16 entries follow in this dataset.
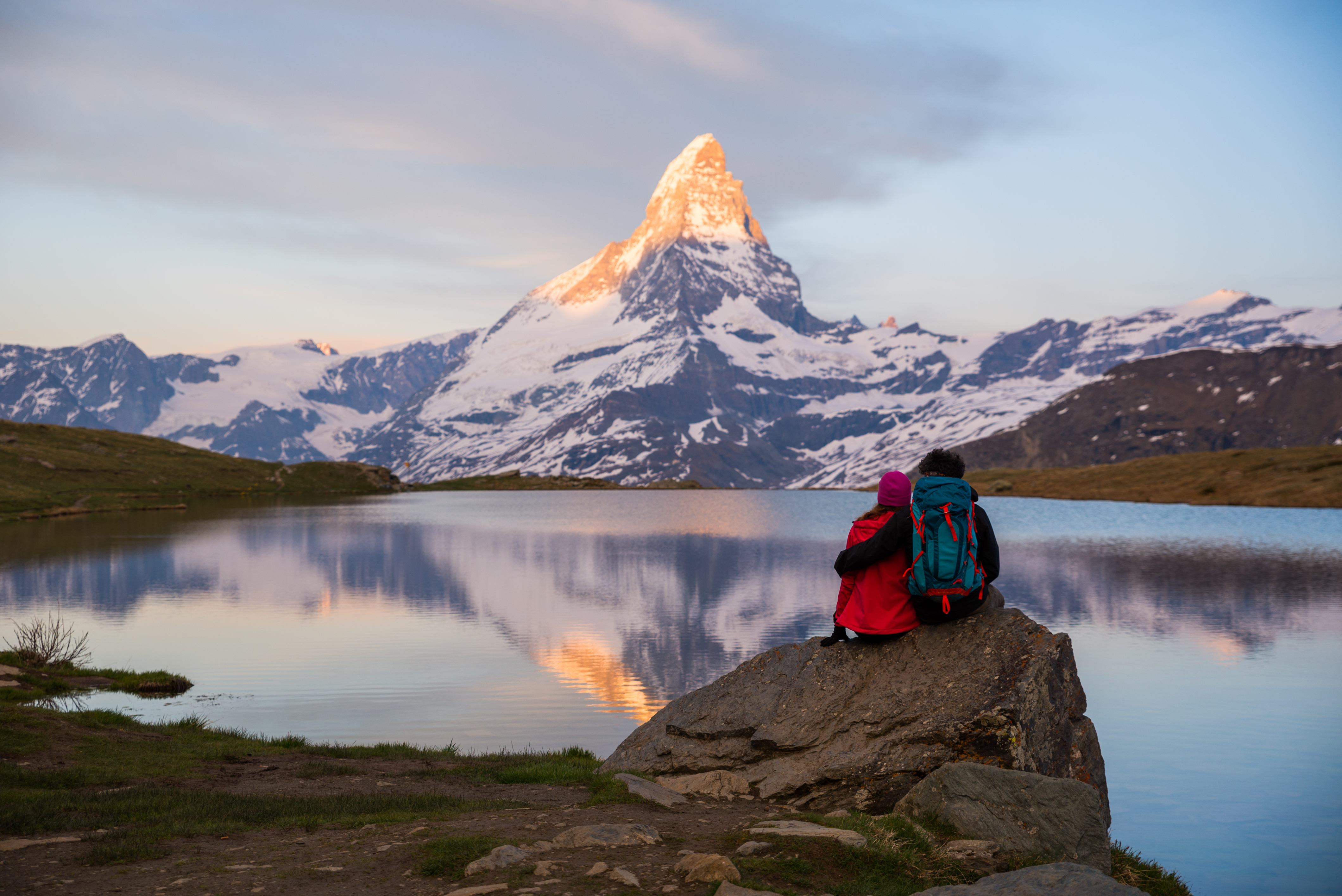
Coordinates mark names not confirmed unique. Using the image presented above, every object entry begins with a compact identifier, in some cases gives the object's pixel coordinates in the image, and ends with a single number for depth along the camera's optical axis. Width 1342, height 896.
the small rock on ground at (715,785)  17.20
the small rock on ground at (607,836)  12.98
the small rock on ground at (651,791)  16.17
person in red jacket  17.11
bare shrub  34.25
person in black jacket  16.45
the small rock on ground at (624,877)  11.16
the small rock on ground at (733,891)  10.55
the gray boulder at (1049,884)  10.61
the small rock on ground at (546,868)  11.51
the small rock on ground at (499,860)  11.67
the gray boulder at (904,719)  15.56
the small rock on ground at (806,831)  12.75
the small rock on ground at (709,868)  11.16
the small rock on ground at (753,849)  12.28
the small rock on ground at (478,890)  10.72
